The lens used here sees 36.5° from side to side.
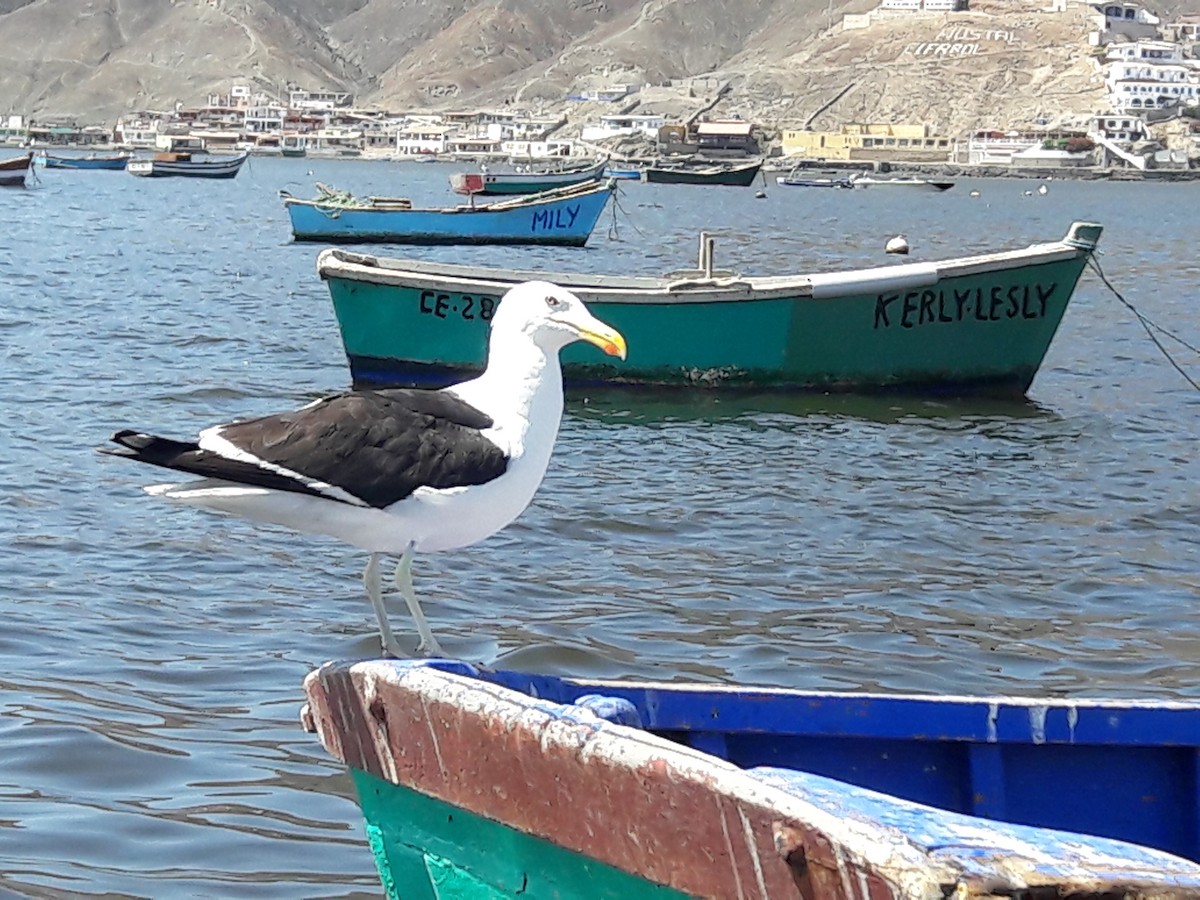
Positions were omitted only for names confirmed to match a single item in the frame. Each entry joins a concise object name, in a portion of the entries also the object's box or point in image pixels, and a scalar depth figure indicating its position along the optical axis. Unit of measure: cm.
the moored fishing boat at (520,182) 5594
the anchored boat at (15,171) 6625
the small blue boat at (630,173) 11738
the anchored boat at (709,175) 10069
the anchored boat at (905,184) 10950
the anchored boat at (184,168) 9038
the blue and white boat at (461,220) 3628
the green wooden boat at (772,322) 1463
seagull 464
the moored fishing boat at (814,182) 11438
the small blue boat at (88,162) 9875
